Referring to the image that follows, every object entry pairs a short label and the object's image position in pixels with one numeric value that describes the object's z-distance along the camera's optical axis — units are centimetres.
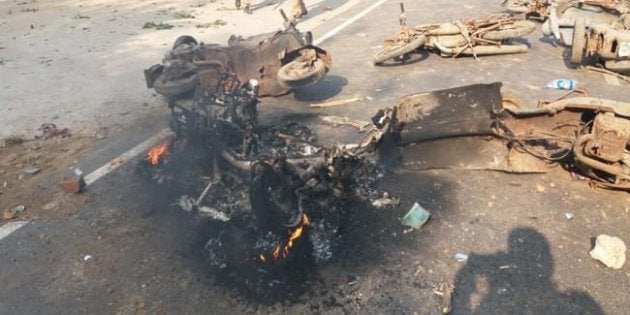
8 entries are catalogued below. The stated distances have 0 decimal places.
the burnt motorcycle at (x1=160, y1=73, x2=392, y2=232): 445
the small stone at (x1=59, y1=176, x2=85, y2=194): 529
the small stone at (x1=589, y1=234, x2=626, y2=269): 389
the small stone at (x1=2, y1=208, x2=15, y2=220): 501
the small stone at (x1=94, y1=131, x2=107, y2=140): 673
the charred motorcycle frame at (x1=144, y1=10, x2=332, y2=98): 668
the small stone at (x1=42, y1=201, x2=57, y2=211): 512
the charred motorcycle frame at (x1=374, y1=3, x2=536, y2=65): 890
